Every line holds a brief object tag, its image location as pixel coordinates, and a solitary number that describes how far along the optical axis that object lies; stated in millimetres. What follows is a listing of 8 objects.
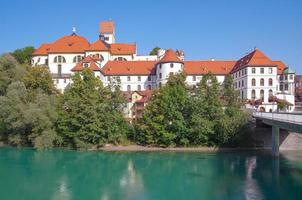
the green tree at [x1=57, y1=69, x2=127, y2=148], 44406
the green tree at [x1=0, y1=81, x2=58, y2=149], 44312
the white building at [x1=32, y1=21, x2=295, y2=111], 59250
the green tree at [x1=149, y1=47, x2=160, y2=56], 96625
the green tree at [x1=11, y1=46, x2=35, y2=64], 79625
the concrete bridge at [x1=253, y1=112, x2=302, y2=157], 23594
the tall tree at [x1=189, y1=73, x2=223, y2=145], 43719
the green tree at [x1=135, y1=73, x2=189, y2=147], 44719
